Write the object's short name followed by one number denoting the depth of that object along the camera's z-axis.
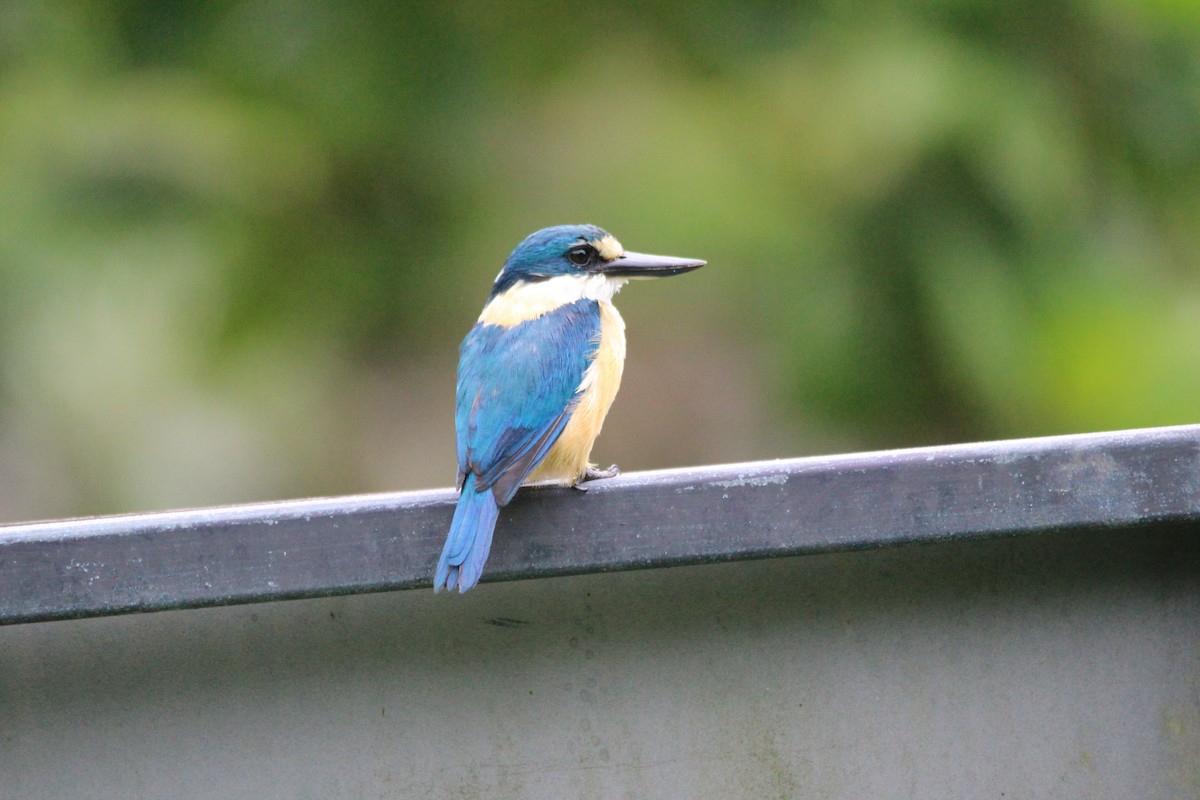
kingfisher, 5.15
